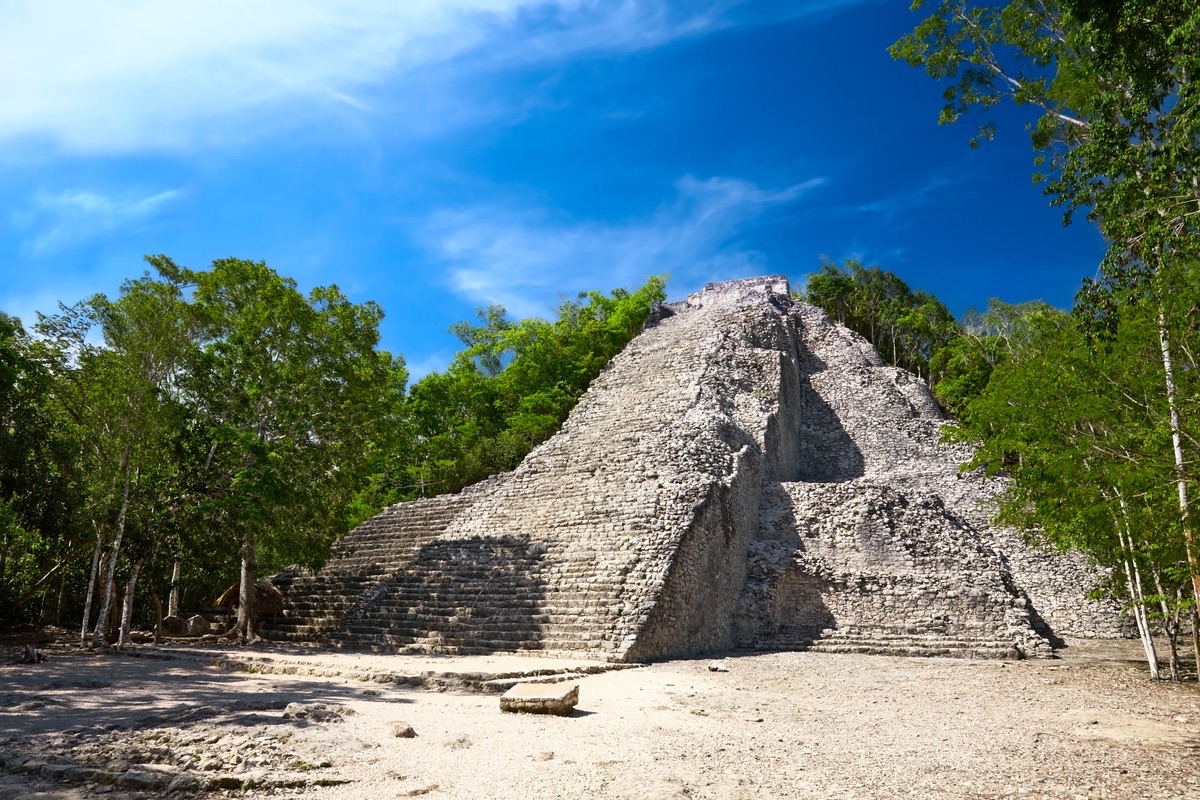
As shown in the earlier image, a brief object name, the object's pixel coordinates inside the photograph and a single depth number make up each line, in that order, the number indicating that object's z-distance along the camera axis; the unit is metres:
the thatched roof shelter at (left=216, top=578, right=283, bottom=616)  15.14
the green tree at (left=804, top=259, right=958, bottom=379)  35.28
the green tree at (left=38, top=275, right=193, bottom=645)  12.27
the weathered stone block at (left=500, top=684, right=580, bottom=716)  6.74
